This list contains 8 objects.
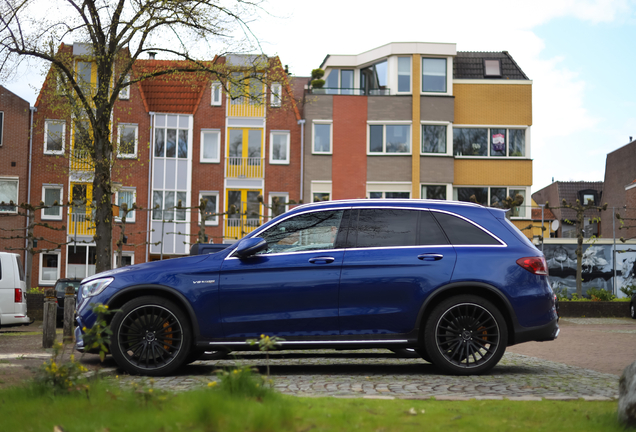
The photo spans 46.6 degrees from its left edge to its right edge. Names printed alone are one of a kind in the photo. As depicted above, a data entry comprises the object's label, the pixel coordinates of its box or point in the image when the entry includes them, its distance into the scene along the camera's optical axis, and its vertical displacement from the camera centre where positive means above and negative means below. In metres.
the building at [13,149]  37.97 +4.66
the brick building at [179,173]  38.41 +3.64
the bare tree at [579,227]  27.68 +0.76
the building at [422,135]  38.62 +5.74
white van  16.72 -1.25
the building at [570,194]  72.06 +5.25
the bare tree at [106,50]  18.08 +4.82
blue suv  7.69 -0.56
